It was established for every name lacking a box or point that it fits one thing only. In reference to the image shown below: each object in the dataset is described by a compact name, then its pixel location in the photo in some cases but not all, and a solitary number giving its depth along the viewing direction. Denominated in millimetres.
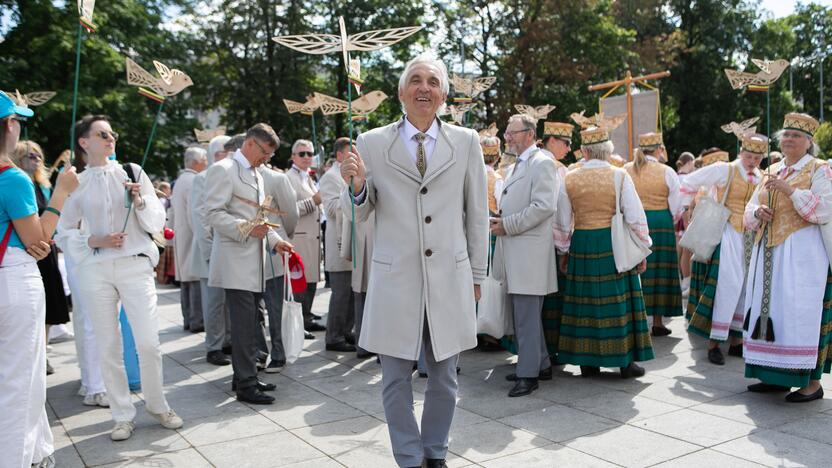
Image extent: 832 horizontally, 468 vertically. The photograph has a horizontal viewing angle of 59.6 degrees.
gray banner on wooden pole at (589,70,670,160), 12782
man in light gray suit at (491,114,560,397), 5453
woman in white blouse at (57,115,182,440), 4672
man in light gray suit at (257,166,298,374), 5926
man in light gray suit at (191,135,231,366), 6855
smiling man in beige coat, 3492
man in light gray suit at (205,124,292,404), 5293
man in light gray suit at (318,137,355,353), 7227
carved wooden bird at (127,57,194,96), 4746
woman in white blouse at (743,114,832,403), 5031
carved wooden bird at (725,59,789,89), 5436
